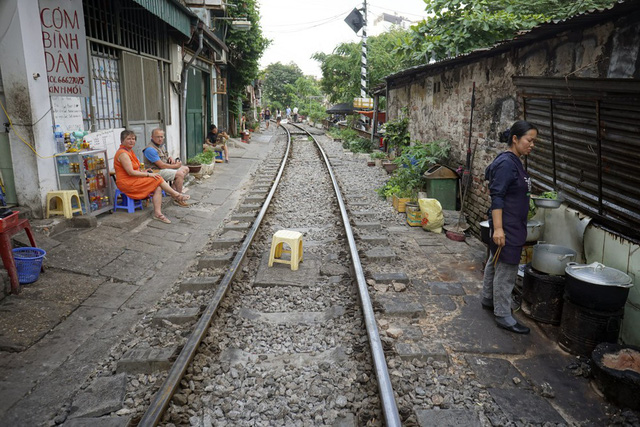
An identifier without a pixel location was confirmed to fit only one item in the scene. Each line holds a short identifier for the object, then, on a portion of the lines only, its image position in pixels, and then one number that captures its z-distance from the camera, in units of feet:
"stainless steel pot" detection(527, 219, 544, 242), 15.80
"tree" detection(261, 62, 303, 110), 223.10
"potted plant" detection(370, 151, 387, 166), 48.83
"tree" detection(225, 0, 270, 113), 64.54
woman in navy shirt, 13.26
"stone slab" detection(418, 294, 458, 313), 15.33
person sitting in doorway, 48.40
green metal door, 43.96
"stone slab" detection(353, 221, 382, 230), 24.29
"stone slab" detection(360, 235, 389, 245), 21.54
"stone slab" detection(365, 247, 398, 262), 19.49
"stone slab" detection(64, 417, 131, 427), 9.43
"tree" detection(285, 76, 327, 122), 151.02
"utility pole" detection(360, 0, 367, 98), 72.38
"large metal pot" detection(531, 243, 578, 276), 13.96
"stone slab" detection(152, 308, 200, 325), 13.93
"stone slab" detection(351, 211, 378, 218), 26.91
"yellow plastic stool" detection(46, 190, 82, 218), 20.16
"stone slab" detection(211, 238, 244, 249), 21.20
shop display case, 20.94
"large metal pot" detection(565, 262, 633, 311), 11.77
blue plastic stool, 24.20
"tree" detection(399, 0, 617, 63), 32.86
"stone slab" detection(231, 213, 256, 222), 25.71
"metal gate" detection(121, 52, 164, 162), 28.37
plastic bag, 24.41
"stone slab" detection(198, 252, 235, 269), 18.80
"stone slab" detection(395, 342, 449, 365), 12.05
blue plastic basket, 15.34
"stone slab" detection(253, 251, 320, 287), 17.29
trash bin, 27.84
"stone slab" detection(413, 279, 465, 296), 16.67
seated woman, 22.95
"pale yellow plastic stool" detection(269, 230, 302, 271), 18.52
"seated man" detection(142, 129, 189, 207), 27.12
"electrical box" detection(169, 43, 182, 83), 37.01
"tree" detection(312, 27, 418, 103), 93.91
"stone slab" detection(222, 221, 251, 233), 23.48
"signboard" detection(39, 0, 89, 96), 19.06
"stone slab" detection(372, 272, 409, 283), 17.19
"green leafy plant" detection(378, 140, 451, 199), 29.63
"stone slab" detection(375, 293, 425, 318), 14.64
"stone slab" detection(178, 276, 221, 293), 16.46
